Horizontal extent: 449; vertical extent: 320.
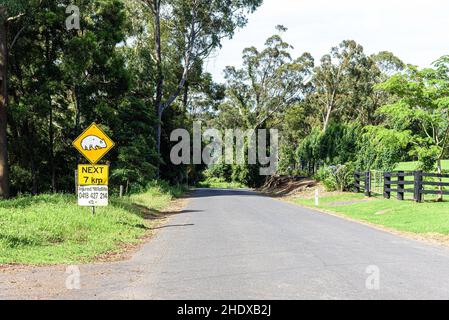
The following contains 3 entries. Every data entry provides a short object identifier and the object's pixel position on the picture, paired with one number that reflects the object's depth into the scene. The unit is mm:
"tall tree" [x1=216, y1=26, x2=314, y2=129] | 63719
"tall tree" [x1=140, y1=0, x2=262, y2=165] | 41312
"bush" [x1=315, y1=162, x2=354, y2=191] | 34075
